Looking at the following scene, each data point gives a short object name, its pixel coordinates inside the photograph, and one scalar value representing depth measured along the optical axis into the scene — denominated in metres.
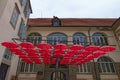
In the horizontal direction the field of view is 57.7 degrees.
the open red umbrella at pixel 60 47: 5.77
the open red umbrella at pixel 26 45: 5.88
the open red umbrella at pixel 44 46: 5.70
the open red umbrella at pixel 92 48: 6.11
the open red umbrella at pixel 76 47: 5.94
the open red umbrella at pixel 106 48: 6.33
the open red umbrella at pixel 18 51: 6.81
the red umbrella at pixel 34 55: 7.44
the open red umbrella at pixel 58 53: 6.45
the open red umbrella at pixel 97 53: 7.03
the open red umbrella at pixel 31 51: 6.58
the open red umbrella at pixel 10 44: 6.10
